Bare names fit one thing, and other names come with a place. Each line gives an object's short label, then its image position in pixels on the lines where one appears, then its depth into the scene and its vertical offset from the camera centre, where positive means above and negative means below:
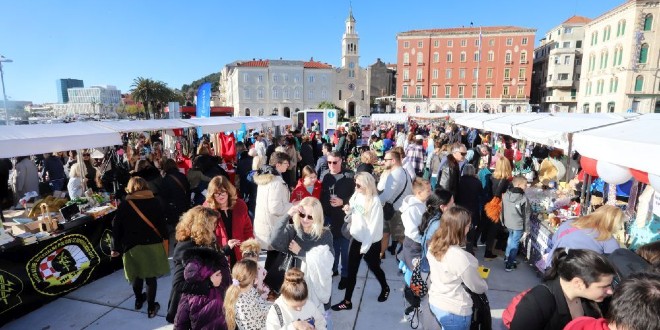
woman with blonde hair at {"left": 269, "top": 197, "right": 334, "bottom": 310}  3.02 -1.07
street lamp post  26.62 +2.05
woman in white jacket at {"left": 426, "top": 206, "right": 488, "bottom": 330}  2.44 -1.15
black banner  3.73 -1.89
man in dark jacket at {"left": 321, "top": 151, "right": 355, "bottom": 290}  4.20 -1.00
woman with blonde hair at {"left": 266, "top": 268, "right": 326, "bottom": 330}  2.30 -1.33
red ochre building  52.19 +8.21
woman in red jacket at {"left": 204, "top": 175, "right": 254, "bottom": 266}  3.54 -1.11
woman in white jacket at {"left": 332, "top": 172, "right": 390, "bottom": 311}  3.56 -1.12
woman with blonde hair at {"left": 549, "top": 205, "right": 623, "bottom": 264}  2.93 -1.03
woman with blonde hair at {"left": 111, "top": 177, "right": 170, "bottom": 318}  3.63 -1.30
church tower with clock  58.69 +7.14
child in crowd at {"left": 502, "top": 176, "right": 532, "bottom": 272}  4.68 -1.36
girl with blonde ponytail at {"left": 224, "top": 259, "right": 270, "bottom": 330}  2.48 -1.41
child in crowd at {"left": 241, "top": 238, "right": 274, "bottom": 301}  2.91 -1.20
